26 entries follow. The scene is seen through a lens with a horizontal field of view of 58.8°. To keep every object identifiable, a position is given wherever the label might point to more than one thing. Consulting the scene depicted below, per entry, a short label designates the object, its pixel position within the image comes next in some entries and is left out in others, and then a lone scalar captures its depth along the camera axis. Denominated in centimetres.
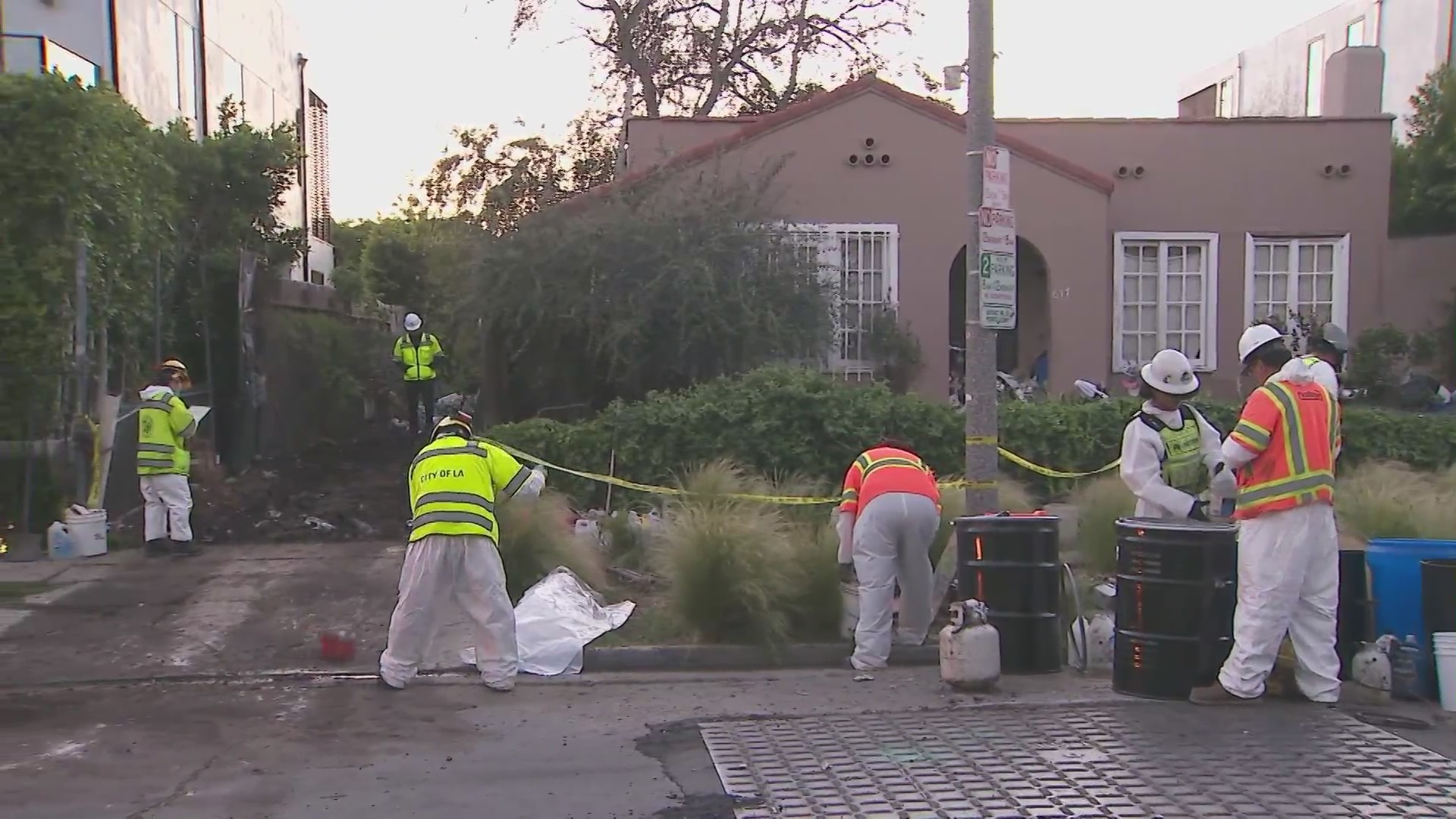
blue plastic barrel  693
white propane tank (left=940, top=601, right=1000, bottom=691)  709
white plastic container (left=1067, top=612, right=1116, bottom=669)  766
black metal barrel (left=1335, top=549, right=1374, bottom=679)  714
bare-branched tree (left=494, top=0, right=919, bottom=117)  2611
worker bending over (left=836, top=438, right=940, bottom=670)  773
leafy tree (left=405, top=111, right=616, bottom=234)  2802
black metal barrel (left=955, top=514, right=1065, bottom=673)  754
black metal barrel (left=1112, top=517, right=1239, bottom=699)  681
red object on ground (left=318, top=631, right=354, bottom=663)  801
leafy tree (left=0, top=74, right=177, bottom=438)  1120
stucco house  1617
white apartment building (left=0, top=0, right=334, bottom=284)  1700
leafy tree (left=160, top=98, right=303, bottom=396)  1510
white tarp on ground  789
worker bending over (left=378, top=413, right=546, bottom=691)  744
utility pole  859
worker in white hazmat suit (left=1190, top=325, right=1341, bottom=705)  661
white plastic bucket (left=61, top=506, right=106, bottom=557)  1125
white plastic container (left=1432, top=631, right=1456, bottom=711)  669
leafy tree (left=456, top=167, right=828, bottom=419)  1325
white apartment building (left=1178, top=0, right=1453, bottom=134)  2731
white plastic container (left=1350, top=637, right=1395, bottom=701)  688
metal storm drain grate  524
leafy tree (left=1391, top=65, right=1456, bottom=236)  2052
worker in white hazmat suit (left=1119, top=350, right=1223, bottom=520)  743
